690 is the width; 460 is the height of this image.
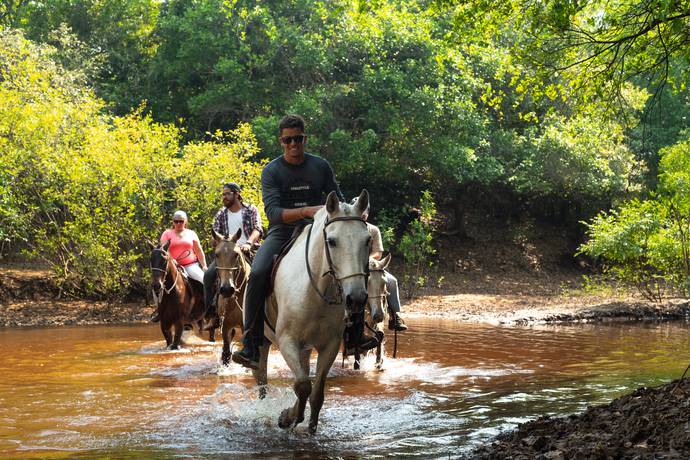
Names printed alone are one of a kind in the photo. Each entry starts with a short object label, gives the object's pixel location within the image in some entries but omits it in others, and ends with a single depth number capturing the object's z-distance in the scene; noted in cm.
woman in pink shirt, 1472
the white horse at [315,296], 625
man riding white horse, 757
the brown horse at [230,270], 1039
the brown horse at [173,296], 1367
